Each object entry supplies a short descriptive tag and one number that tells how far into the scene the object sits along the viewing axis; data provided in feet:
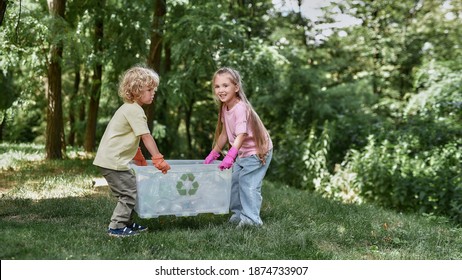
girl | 14.06
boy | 12.33
